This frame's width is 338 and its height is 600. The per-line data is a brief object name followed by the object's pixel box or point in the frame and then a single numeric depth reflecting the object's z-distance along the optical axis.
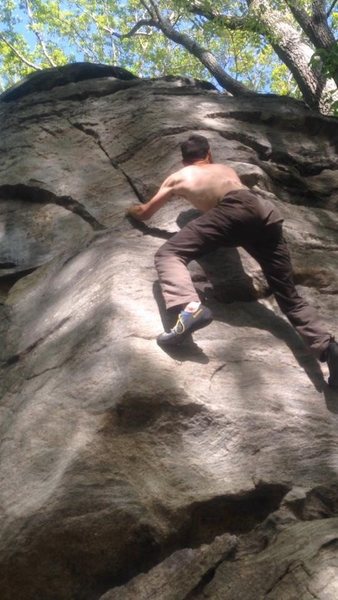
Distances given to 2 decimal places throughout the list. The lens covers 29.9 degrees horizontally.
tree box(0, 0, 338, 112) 11.71
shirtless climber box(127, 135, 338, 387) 5.02
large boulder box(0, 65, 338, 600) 3.88
